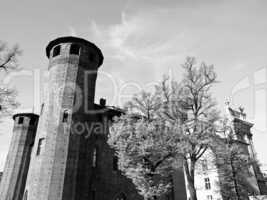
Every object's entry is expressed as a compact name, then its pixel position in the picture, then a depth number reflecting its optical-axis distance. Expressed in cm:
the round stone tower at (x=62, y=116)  1767
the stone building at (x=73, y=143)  1803
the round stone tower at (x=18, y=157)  2870
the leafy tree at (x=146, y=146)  1552
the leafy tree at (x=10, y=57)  1670
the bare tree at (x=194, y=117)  1653
